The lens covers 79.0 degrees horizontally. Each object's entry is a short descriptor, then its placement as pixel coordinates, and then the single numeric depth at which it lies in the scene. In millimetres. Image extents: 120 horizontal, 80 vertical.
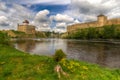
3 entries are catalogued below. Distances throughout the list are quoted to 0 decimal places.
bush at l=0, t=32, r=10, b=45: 13666
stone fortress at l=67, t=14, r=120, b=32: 77080
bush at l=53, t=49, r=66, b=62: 5165
